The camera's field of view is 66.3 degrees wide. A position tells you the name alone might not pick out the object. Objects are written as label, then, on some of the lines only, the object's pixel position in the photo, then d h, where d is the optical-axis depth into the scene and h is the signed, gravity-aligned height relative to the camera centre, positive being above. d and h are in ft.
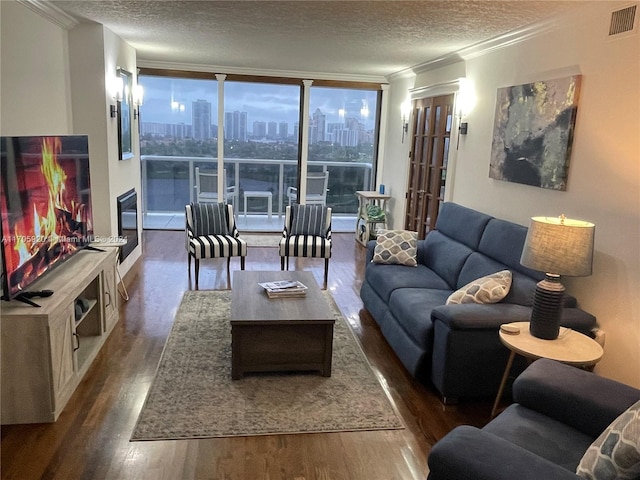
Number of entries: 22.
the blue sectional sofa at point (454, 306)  9.16 -3.30
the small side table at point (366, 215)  22.27 -3.07
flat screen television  7.89 -1.31
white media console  8.01 -3.66
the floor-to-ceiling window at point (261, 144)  23.89 -0.05
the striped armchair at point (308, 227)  16.75 -2.85
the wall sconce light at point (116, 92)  14.84 +1.36
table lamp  8.10 -1.70
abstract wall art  10.41 +0.54
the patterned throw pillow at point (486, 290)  9.81 -2.72
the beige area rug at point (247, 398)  8.53 -4.83
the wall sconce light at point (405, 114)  20.94 +1.52
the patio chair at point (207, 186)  23.70 -2.16
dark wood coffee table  10.01 -3.96
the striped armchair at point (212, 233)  15.90 -3.10
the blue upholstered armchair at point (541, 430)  4.98 -3.19
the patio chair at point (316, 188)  24.58 -2.10
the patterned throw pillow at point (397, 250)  13.96 -2.84
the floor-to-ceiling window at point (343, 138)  24.68 +0.45
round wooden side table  7.86 -3.13
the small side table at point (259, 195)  25.20 -2.64
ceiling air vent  8.73 +2.49
